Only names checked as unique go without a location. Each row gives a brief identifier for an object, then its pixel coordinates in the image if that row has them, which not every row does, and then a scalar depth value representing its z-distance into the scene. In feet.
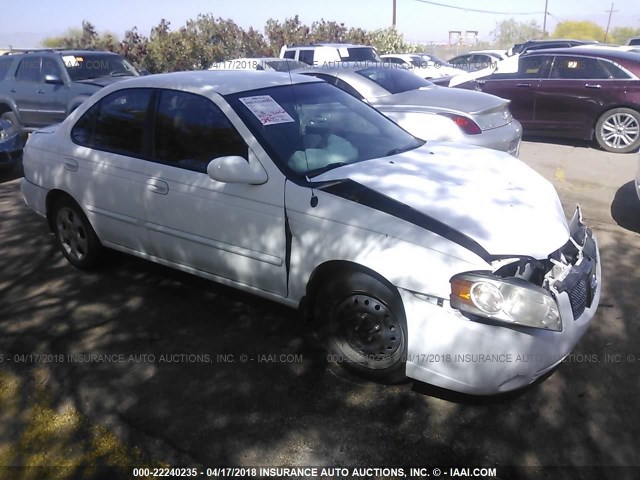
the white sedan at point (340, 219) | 8.95
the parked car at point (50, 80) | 31.48
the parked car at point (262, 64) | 40.24
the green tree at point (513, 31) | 260.42
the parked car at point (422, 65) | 50.96
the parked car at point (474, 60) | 62.66
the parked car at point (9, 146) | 26.76
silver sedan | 20.88
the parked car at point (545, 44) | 58.70
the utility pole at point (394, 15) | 96.04
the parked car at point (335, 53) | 45.14
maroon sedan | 29.30
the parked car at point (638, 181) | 17.90
